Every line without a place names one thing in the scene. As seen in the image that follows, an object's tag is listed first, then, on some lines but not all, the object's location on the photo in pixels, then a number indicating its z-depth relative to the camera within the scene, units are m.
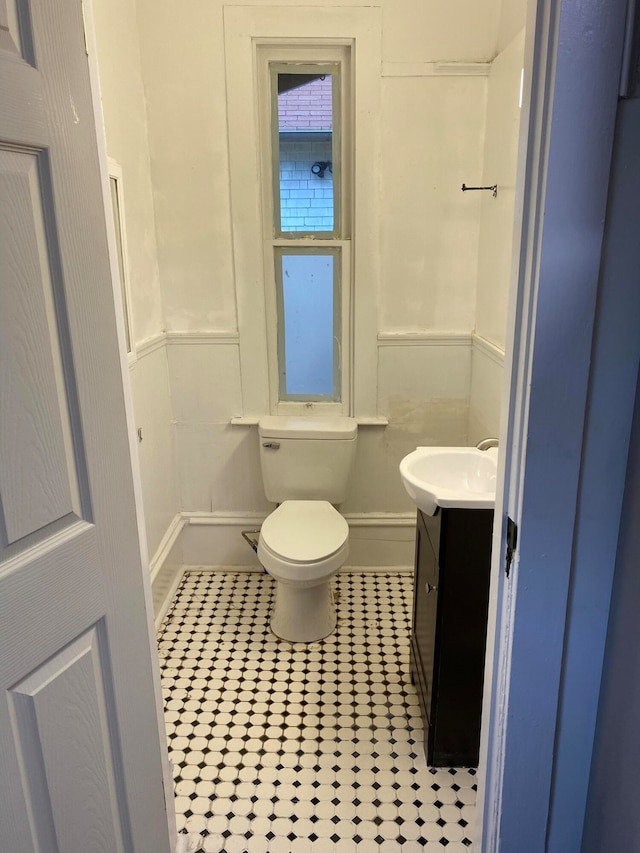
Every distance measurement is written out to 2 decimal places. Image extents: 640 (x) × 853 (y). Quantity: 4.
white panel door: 0.84
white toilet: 2.22
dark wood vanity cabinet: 1.61
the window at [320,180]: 2.34
